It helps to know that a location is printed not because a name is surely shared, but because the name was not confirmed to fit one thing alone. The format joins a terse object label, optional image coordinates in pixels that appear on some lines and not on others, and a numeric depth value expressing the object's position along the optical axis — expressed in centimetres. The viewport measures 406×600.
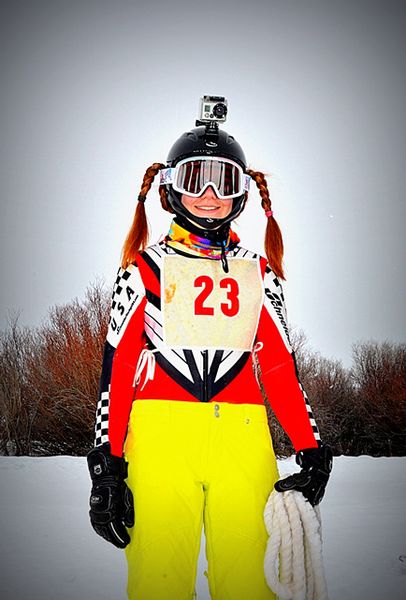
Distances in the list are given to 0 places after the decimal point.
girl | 183
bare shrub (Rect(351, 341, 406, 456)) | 2366
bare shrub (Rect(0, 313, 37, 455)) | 1545
